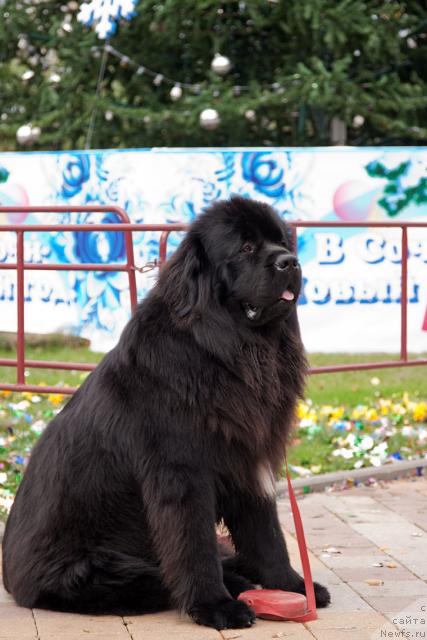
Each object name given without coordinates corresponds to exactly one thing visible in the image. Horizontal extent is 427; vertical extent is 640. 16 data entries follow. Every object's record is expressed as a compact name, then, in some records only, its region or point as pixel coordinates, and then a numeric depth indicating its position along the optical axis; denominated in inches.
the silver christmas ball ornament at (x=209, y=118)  577.0
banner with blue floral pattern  481.7
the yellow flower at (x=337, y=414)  339.0
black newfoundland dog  158.9
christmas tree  614.9
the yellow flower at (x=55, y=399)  364.5
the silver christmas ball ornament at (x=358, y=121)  668.1
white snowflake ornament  577.9
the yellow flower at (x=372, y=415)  335.6
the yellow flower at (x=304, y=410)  338.3
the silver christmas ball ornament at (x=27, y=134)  634.2
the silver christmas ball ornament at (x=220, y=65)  614.5
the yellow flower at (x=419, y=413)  341.7
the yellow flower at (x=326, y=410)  344.8
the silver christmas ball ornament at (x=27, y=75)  716.0
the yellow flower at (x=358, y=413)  342.3
